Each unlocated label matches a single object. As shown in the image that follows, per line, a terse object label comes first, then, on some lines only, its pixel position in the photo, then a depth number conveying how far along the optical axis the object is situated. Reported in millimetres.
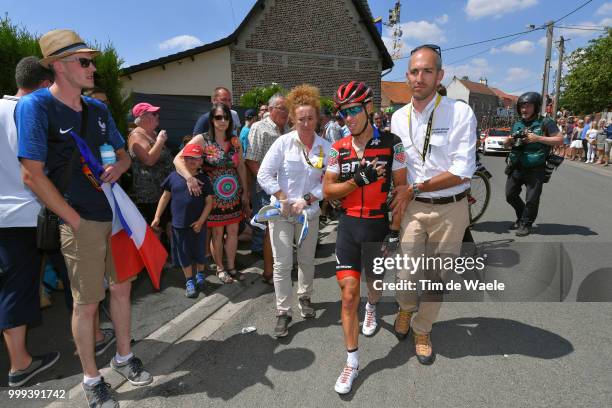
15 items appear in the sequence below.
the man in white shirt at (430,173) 2666
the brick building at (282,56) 19141
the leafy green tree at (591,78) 28141
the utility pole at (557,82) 28688
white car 21047
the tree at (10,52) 4191
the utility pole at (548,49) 26266
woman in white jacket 3299
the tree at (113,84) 5098
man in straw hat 2074
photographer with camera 5672
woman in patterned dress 4062
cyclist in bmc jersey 2641
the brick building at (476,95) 79312
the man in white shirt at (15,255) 2590
